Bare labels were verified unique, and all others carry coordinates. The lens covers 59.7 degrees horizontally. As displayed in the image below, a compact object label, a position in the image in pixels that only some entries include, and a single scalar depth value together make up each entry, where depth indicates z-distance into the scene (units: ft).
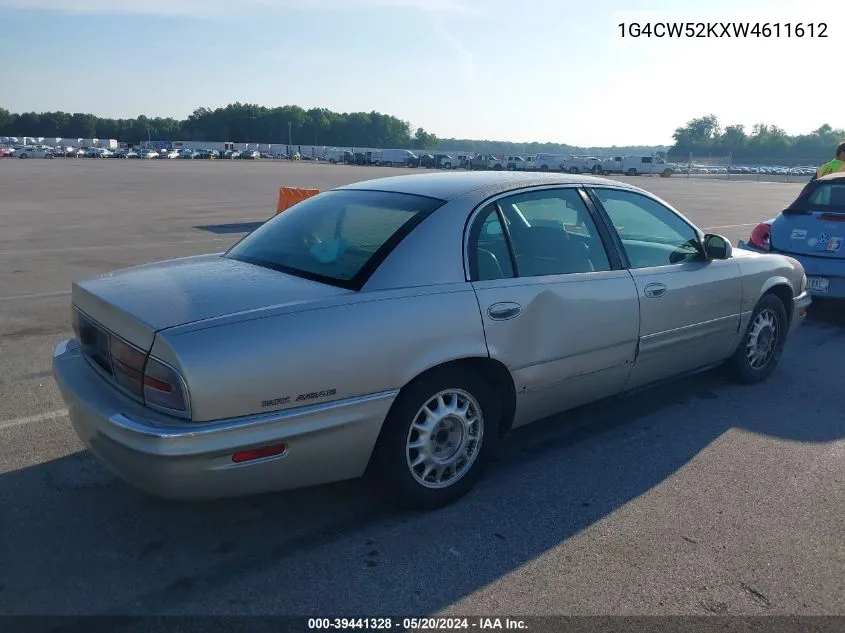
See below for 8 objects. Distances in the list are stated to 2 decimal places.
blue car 23.58
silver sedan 9.29
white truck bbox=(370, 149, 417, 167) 259.80
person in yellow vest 32.04
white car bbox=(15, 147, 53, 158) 265.54
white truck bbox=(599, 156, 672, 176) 212.84
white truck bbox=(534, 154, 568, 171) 236.02
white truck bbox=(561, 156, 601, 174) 222.69
